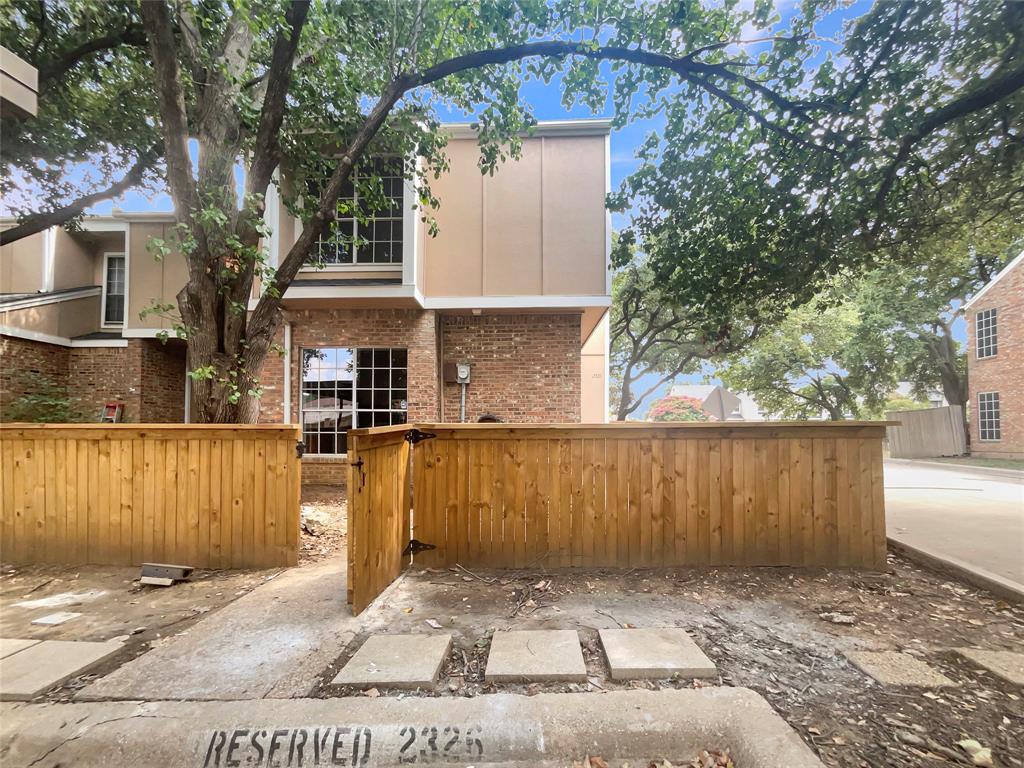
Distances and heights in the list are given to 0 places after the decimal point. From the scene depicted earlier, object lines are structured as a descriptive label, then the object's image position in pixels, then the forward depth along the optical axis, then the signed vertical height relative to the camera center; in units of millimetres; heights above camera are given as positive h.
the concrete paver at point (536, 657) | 2814 -1571
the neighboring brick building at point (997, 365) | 17312 +1340
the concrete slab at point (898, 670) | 2822 -1631
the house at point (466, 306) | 9047 +1820
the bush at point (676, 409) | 46069 -675
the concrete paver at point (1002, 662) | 2887 -1635
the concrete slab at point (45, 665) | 2758 -1611
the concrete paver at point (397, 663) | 2756 -1572
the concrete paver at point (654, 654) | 2850 -1572
